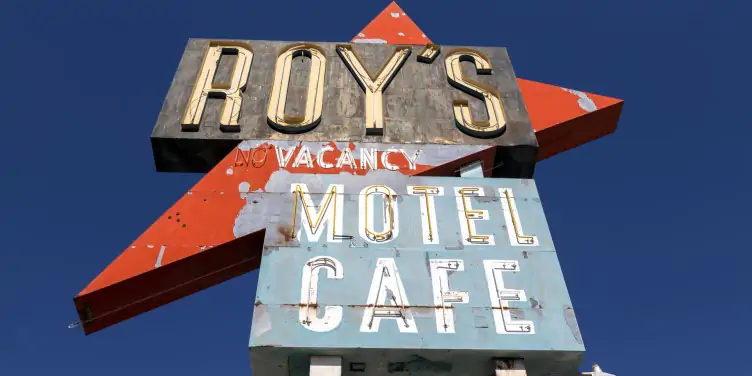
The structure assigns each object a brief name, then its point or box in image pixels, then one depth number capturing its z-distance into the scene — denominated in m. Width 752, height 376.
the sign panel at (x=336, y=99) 16.16
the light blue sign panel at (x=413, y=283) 11.48
